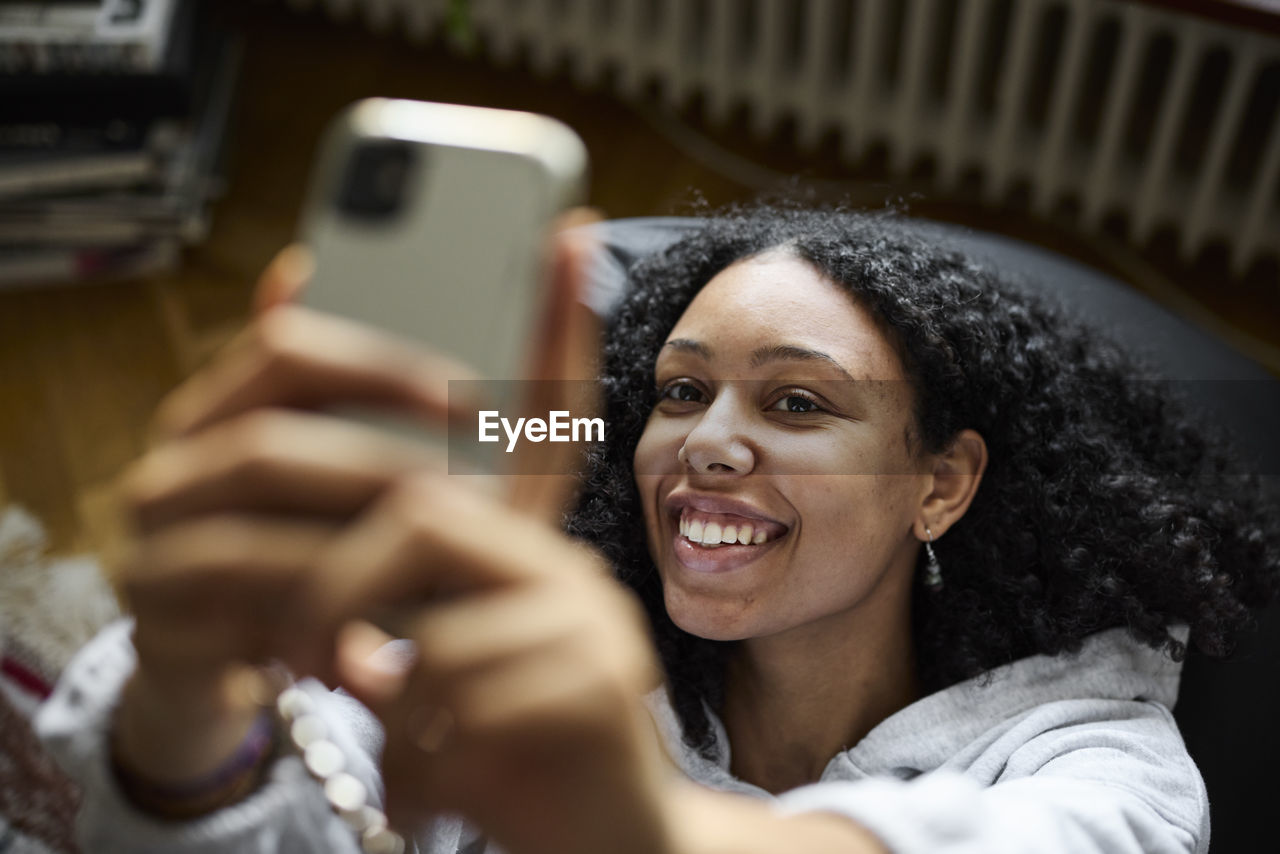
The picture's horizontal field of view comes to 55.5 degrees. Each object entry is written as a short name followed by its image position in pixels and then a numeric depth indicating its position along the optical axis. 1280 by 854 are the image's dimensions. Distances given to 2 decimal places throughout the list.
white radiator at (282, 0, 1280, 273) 2.10
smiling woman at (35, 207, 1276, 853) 0.49
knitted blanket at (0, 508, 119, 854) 1.47
